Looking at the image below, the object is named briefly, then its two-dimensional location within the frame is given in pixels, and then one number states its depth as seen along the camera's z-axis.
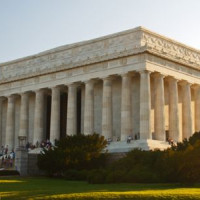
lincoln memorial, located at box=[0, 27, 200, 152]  66.50
